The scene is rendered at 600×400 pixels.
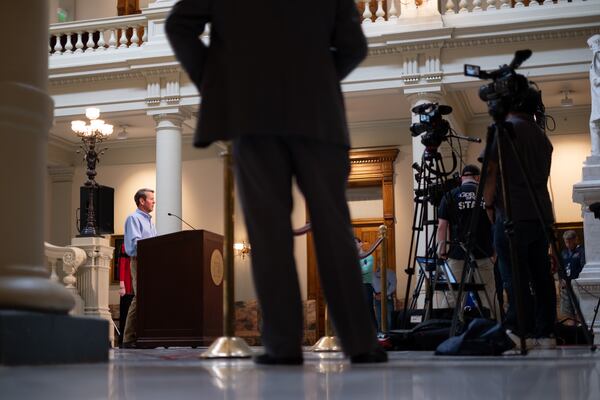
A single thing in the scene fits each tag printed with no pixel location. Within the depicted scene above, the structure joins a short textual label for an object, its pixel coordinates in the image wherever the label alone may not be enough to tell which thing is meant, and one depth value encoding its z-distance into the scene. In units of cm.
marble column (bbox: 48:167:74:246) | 1856
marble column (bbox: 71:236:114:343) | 1047
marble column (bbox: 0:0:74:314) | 306
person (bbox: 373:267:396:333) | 1254
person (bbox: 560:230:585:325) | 898
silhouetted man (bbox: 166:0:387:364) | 274
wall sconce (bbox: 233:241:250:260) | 1673
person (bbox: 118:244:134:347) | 1090
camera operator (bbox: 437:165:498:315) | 681
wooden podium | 830
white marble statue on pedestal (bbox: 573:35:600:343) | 741
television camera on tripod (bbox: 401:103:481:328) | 688
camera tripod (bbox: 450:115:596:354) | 397
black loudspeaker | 1231
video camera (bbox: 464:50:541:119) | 421
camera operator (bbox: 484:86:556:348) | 455
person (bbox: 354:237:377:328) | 1093
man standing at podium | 917
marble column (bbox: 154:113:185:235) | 1395
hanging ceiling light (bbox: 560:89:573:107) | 1484
